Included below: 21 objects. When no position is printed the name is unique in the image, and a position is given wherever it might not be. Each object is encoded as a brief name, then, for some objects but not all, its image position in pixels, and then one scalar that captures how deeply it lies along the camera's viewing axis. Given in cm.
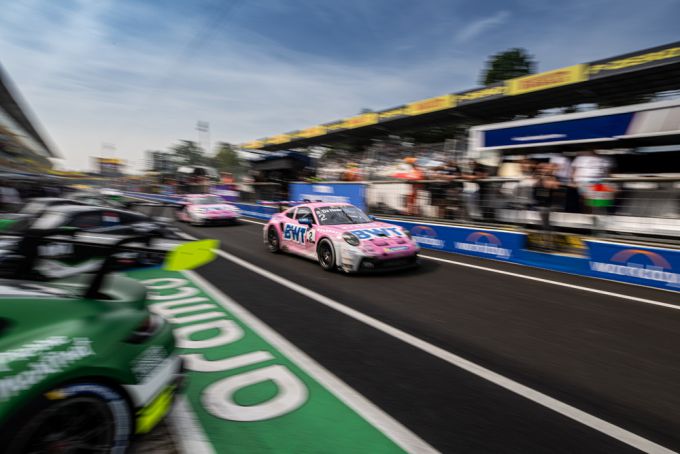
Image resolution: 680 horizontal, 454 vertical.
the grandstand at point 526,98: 1409
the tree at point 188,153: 11219
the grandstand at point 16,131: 2721
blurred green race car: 158
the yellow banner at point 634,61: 1247
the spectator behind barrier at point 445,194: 948
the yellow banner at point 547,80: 1559
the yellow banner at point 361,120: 2655
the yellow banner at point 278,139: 3650
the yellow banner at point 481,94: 1884
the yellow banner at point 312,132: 3109
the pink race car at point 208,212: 1490
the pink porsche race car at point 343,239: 650
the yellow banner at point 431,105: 2139
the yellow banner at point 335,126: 2904
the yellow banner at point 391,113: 2437
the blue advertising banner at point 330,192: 1314
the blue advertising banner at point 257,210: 1859
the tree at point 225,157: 11762
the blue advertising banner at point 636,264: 569
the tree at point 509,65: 5300
